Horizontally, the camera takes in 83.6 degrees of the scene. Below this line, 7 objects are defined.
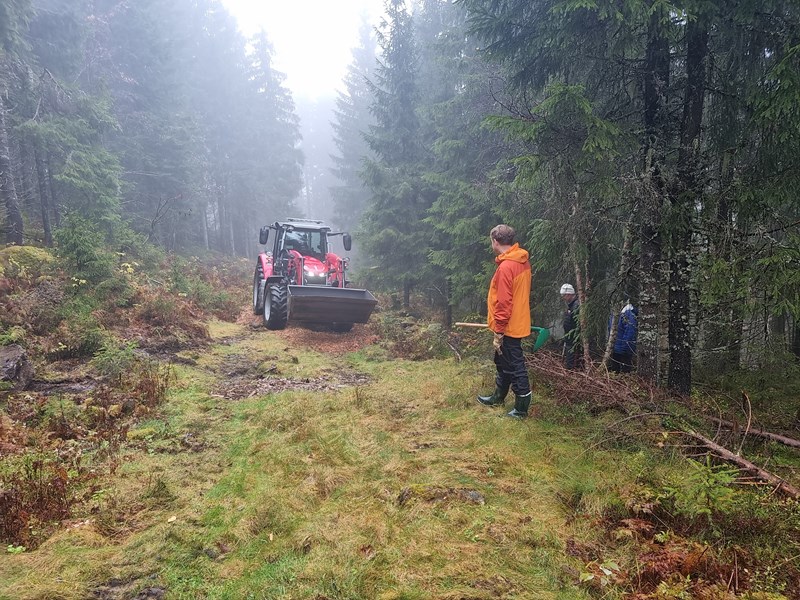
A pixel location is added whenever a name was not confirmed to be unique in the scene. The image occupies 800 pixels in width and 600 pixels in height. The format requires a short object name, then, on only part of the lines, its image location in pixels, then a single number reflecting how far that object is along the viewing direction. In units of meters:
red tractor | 10.94
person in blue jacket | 6.44
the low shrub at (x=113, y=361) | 6.90
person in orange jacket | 5.04
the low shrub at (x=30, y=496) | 3.19
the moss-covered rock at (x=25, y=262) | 9.68
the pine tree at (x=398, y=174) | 15.23
